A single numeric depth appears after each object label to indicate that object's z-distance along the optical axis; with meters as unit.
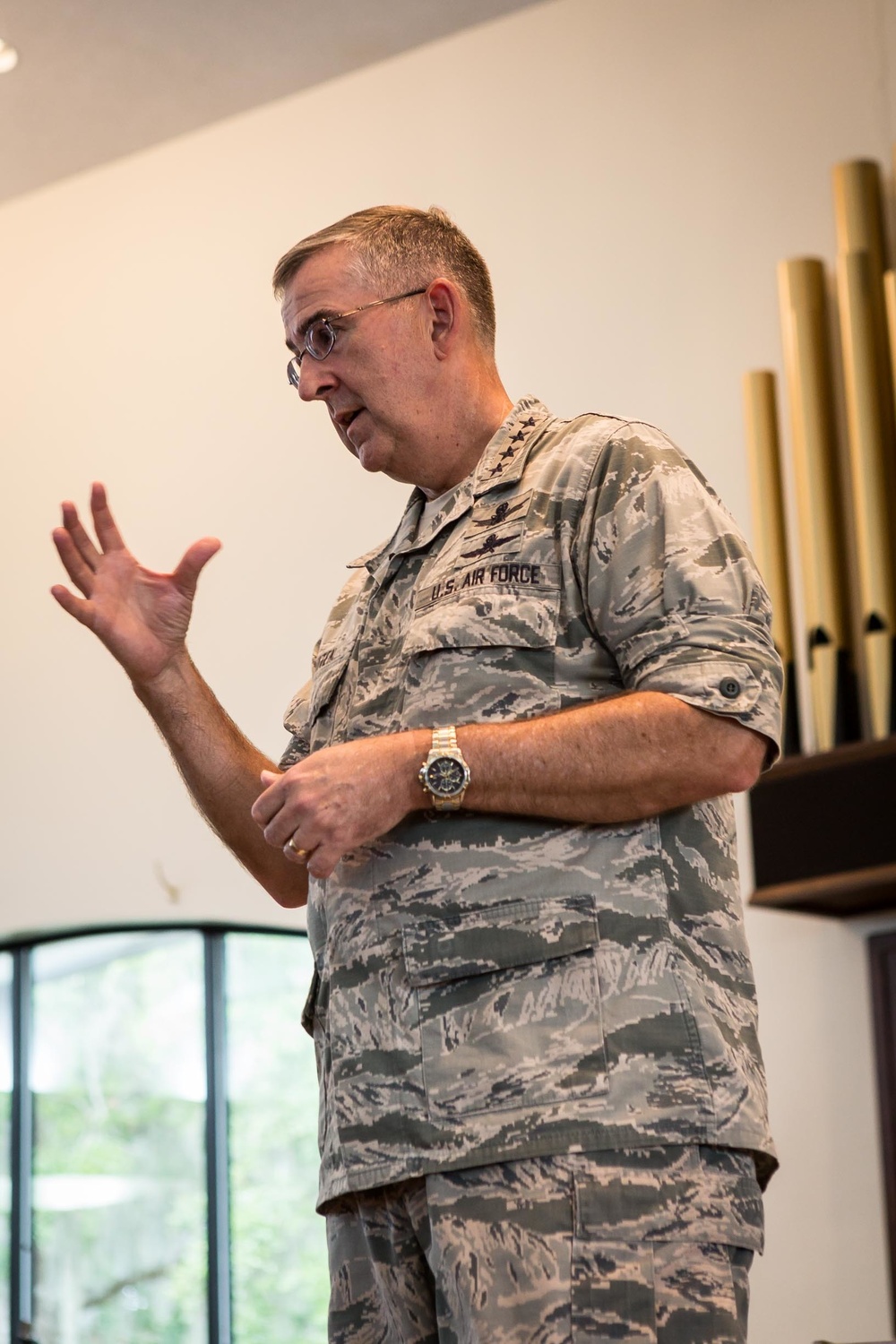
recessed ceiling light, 12.66
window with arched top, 12.71
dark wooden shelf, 8.34
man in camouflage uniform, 2.86
